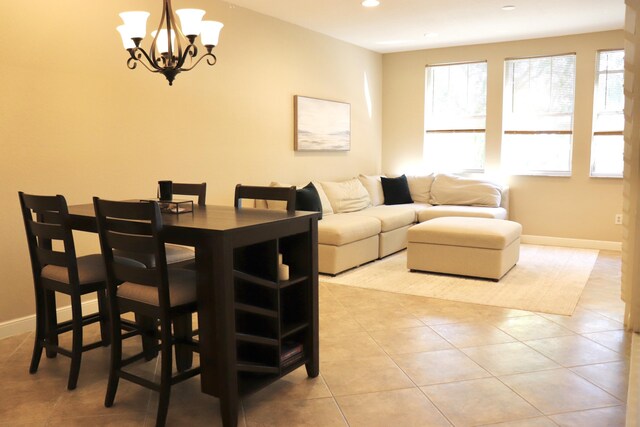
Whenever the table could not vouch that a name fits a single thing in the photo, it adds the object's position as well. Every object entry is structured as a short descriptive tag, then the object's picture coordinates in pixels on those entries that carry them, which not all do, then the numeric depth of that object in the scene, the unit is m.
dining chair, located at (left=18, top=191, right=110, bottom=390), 2.63
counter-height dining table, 2.18
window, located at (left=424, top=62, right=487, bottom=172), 7.02
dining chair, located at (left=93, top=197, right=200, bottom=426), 2.19
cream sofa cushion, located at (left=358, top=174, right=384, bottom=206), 6.74
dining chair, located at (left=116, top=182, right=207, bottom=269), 2.86
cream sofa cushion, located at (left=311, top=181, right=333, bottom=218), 5.66
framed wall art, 5.82
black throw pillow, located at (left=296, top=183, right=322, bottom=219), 5.10
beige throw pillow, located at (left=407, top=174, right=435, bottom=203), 7.04
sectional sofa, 5.00
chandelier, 2.84
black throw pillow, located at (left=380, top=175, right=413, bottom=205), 6.89
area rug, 4.13
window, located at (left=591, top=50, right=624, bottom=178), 6.14
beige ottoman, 4.70
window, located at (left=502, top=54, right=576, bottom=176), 6.46
